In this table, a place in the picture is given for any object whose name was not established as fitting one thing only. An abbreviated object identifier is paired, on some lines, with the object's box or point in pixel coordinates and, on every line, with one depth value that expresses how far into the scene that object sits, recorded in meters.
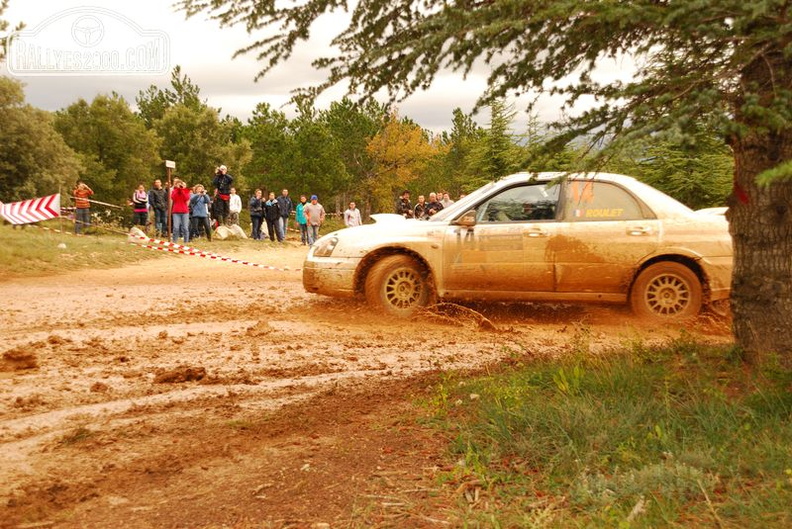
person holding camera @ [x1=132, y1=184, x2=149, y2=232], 24.12
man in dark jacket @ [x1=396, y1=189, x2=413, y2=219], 23.03
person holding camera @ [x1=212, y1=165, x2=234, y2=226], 24.47
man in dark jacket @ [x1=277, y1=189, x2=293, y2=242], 26.62
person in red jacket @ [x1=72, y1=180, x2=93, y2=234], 21.39
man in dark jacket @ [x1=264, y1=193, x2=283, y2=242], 26.56
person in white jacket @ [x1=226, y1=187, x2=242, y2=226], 26.43
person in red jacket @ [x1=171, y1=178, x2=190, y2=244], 20.69
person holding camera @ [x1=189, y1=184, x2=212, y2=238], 22.06
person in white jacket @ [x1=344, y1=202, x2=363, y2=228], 25.92
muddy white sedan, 7.94
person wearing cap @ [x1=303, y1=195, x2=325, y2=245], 26.11
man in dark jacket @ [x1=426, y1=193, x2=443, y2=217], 22.36
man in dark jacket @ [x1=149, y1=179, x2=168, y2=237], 22.62
